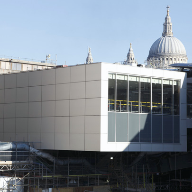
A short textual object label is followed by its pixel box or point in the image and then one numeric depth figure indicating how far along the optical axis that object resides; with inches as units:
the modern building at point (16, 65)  2750.5
